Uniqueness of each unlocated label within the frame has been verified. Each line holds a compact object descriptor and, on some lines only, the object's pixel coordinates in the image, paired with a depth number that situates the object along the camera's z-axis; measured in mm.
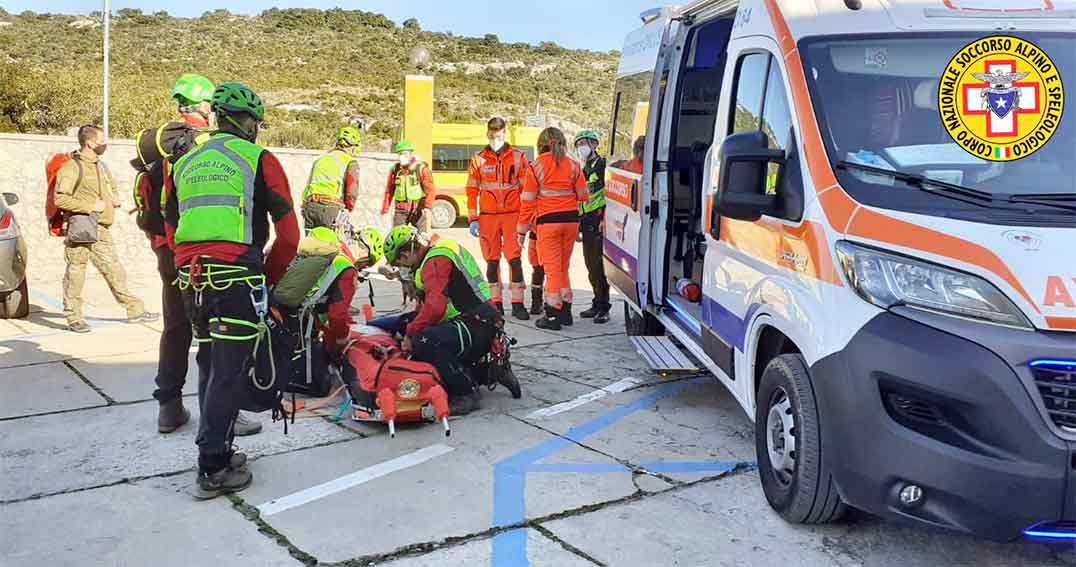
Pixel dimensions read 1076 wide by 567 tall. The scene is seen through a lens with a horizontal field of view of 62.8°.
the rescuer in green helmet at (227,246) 3814
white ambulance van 2740
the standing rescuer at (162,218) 4633
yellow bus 19172
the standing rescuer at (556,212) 7969
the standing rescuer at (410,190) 9500
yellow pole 19594
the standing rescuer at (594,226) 8508
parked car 7566
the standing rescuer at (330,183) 8367
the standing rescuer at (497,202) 8523
